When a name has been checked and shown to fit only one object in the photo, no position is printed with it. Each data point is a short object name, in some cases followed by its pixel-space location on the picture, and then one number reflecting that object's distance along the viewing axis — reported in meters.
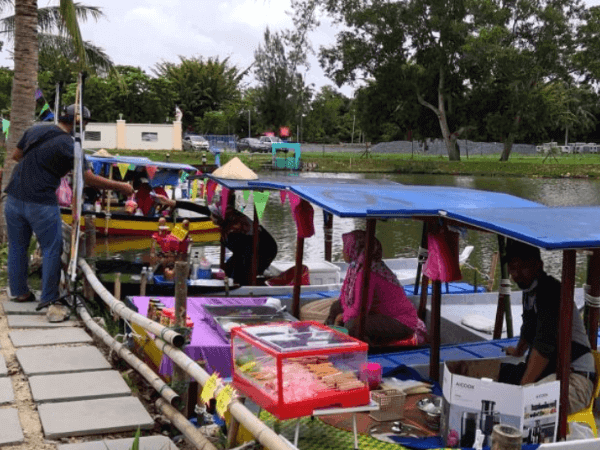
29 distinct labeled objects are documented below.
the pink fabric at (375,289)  6.88
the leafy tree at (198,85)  66.44
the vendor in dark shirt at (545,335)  5.08
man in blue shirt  7.39
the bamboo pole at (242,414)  4.00
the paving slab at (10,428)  4.67
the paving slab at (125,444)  4.68
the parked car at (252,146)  56.25
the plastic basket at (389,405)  5.20
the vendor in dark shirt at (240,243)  10.63
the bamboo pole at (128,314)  5.34
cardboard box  4.40
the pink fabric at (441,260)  5.86
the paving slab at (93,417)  4.90
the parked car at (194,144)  52.53
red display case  4.29
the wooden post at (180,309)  5.39
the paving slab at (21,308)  7.55
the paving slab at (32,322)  7.18
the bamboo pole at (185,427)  4.70
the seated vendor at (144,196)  19.92
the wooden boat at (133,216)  18.61
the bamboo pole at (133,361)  5.33
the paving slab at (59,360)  5.98
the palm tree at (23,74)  11.30
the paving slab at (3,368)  5.84
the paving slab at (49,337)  6.68
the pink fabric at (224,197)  10.61
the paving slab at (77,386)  5.44
